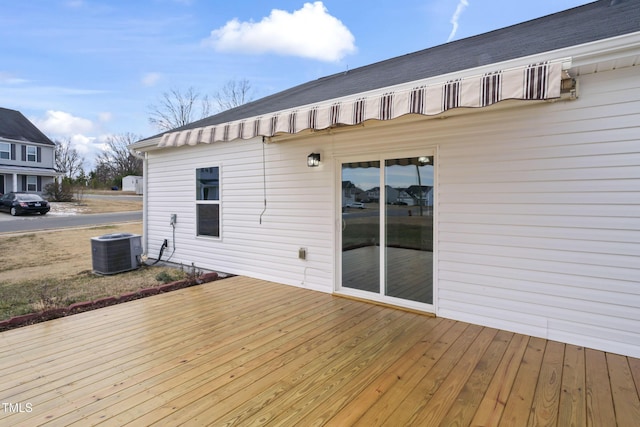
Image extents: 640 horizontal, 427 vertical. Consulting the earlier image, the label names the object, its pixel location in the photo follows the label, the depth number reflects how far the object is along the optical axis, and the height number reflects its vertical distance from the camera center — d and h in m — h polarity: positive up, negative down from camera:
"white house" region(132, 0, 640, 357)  3.28 +0.29
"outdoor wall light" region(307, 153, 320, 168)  5.54 +0.76
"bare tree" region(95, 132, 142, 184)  43.72 +5.81
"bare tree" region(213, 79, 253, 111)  26.20 +9.16
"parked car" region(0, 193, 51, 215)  19.56 -0.06
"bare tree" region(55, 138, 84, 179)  40.78 +5.81
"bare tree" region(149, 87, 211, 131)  26.56 +8.04
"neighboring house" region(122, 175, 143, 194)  40.17 +2.53
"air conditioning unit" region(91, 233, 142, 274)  7.20 -1.17
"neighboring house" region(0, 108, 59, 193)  25.44 +4.06
